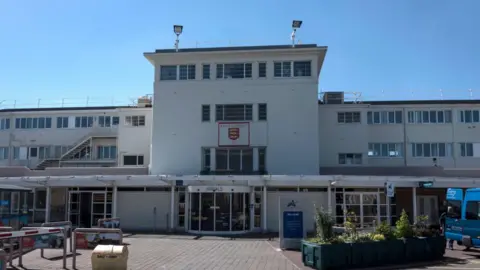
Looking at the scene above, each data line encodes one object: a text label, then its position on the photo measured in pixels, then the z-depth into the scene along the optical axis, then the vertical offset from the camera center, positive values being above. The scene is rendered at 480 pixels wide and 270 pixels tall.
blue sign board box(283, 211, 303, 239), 19.56 -2.05
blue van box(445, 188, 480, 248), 18.39 -1.67
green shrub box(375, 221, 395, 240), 15.73 -1.80
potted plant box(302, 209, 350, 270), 14.03 -2.14
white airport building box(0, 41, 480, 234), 28.50 +1.94
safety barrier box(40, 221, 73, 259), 17.35 -1.84
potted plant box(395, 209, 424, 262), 15.70 -2.11
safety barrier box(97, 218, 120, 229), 23.36 -2.40
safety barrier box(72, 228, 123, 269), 16.25 -2.17
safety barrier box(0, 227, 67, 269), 12.96 -2.08
